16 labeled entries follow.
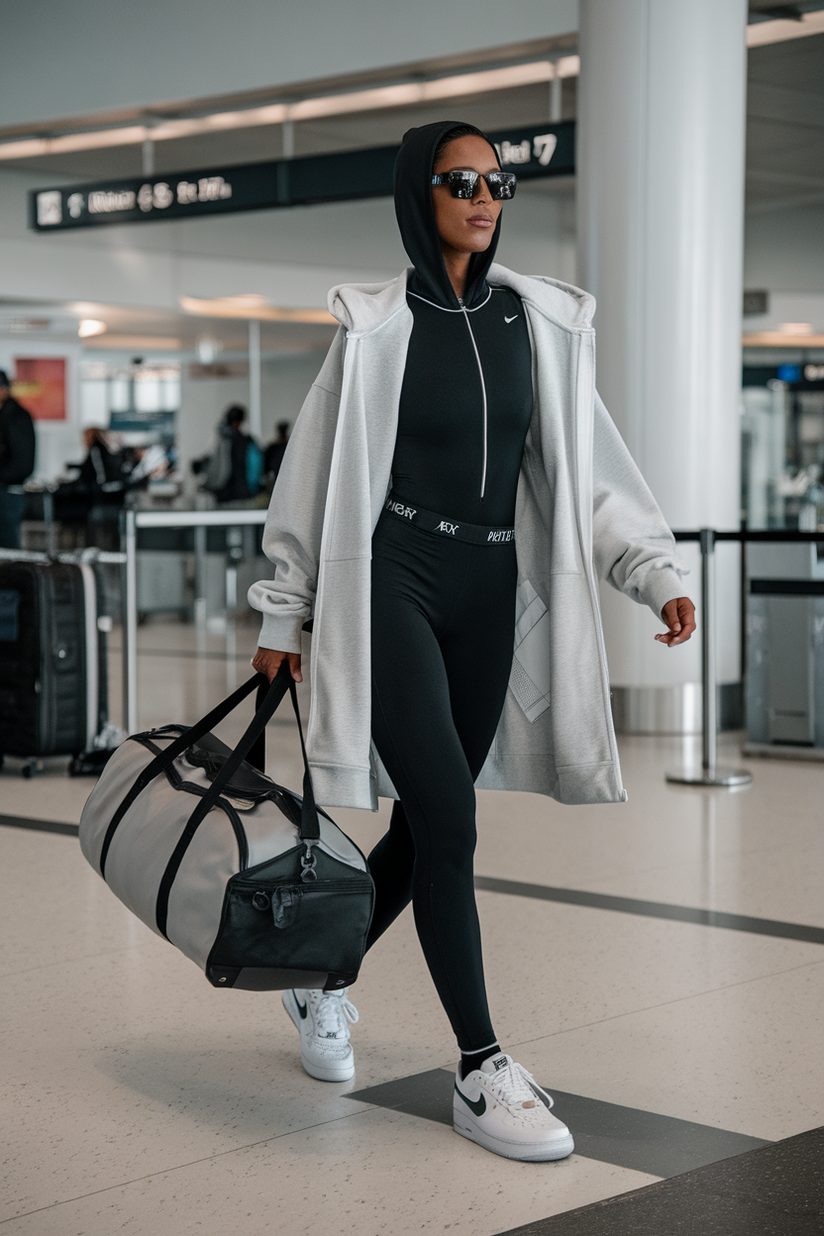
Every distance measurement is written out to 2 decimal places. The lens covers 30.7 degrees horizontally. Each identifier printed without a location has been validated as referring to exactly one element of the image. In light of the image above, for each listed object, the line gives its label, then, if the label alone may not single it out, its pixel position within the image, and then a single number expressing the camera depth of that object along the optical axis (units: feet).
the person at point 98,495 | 41.29
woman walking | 7.98
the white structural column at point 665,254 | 23.67
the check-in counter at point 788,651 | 22.18
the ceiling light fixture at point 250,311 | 54.39
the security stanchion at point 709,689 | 19.83
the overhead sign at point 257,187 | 25.80
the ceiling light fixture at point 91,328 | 57.52
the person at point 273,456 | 50.03
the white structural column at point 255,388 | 59.62
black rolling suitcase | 19.97
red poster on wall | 58.85
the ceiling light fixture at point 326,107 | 32.73
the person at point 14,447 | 37.76
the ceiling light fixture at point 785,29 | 29.27
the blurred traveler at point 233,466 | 46.68
